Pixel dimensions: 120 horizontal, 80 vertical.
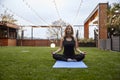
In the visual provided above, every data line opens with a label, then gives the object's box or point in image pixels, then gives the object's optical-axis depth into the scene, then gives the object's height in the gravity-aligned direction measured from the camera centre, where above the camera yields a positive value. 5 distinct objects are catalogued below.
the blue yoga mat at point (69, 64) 1.94 -0.54
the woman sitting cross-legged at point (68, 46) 2.44 -0.20
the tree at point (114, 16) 5.35 +1.28
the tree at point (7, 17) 12.19 +2.68
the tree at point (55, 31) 8.79 +0.66
